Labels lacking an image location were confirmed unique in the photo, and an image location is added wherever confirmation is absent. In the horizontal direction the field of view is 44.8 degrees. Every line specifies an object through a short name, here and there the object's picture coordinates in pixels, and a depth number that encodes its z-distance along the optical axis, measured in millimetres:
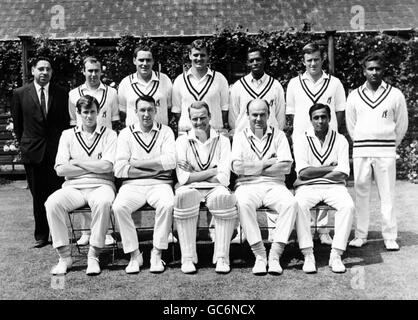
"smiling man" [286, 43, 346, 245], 5398
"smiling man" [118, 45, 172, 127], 5422
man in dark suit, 5531
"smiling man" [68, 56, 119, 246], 5465
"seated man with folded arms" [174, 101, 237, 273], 4551
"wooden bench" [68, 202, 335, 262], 4762
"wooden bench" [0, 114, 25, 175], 11633
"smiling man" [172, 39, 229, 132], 5465
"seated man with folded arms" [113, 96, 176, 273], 4578
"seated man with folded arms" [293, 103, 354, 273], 4547
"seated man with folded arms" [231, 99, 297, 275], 4523
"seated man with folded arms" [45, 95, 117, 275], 4570
